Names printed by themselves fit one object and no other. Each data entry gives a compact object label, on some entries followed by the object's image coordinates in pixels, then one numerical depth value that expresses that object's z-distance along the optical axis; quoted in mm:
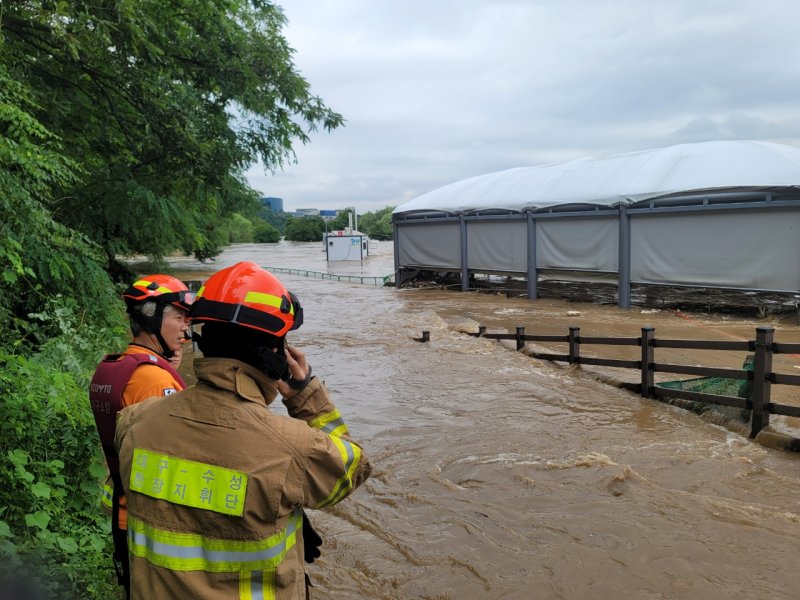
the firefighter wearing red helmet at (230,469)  1625
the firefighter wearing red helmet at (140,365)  2250
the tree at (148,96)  7891
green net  7242
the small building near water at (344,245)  50969
